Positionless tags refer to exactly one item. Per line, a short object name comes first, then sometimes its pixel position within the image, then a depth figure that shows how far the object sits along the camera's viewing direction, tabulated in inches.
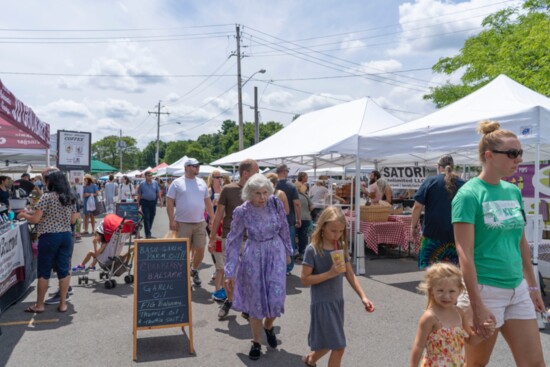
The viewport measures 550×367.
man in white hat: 255.3
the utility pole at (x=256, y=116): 1161.7
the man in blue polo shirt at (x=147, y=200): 449.7
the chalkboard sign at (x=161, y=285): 172.1
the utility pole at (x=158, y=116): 2330.2
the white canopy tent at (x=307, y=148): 411.2
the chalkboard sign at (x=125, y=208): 452.0
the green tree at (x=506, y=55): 555.8
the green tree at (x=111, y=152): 4254.4
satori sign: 409.4
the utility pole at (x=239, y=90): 1004.7
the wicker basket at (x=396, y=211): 398.7
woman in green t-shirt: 99.0
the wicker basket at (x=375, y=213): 365.4
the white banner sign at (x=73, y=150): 448.8
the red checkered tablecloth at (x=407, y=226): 355.9
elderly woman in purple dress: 159.3
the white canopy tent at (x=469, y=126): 216.7
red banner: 246.3
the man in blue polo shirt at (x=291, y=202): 301.0
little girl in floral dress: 103.7
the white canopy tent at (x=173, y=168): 1034.0
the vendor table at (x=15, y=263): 220.8
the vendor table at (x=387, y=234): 360.8
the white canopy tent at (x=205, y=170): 1041.6
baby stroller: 271.4
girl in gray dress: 126.5
